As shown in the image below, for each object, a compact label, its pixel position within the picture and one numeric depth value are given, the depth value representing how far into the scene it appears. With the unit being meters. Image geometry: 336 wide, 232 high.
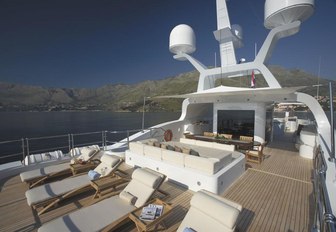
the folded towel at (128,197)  3.12
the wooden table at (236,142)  6.96
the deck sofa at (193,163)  3.90
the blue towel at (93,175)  4.19
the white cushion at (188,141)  6.70
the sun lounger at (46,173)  4.21
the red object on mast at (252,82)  8.23
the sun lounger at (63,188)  3.26
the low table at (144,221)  2.45
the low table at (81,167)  4.78
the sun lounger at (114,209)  2.51
